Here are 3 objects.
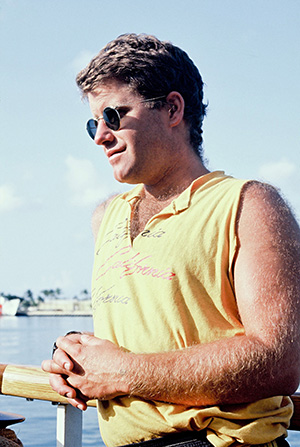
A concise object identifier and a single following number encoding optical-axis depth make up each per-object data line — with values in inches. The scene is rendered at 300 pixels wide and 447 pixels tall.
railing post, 92.9
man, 60.2
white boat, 4525.1
